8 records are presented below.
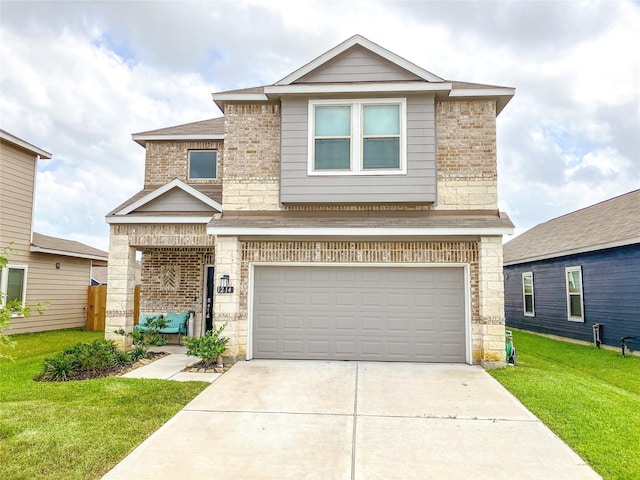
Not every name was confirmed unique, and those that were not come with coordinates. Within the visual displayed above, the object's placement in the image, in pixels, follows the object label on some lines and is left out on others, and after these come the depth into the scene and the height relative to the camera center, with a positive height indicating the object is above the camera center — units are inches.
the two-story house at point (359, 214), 348.8 +59.4
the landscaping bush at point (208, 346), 332.5 -50.3
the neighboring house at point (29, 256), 535.5 +35.0
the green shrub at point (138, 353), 367.6 -62.4
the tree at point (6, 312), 177.0 -13.3
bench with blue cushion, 445.7 -42.3
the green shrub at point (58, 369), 305.4 -64.8
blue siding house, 452.8 +14.2
